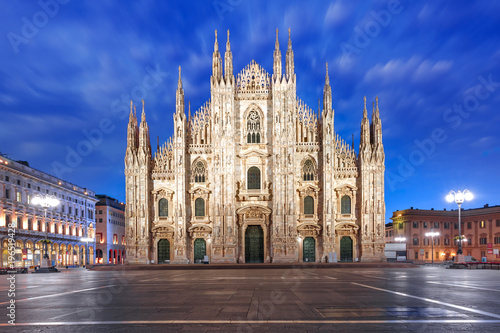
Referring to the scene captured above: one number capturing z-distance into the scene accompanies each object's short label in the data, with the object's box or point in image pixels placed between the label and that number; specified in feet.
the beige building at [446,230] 297.53
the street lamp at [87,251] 302.62
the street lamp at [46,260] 148.71
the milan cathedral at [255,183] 181.16
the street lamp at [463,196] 146.46
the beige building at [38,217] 206.57
